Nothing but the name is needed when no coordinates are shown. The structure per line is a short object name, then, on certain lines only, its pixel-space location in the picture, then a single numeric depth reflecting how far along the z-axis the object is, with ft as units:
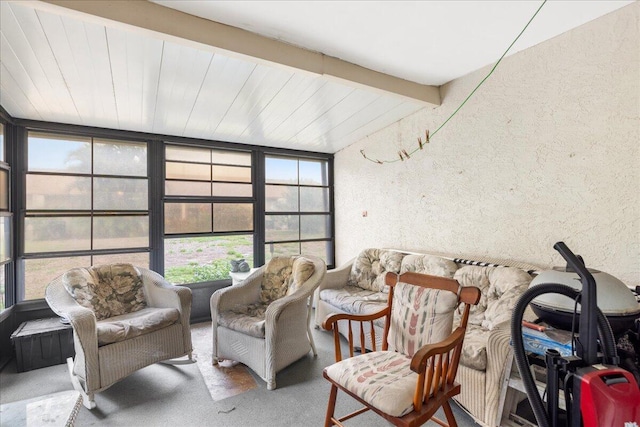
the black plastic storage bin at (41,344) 8.22
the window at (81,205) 9.98
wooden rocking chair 4.30
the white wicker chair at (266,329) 7.48
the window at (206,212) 12.14
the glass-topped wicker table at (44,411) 4.28
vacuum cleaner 2.63
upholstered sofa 5.49
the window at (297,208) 14.16
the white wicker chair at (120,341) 6.75
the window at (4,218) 9.00
